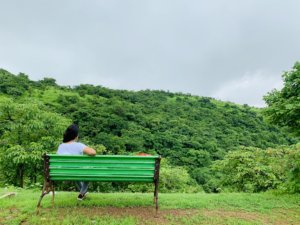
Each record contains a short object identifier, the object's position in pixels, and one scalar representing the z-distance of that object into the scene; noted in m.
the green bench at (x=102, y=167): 5.46
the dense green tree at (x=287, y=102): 7.45
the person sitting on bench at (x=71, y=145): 6.08
